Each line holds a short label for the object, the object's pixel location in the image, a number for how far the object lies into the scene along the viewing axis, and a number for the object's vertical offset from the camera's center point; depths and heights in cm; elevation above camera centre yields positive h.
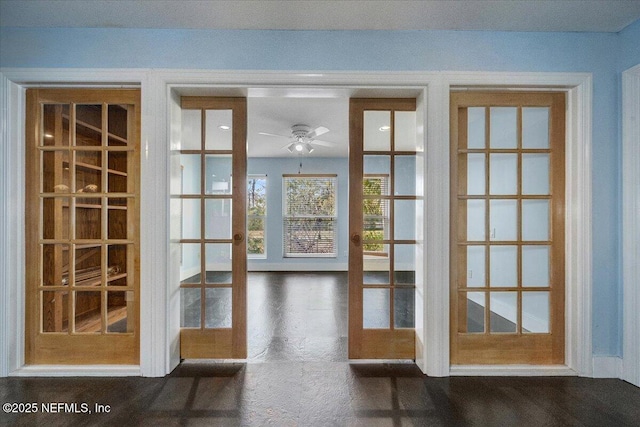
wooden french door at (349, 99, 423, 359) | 262 -15
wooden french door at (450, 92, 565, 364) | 248 -11
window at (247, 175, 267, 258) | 754 -7
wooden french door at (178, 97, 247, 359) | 260 -17
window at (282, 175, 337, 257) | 759 -4
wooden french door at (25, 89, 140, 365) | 244 -11
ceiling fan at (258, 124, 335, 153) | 476 +115
